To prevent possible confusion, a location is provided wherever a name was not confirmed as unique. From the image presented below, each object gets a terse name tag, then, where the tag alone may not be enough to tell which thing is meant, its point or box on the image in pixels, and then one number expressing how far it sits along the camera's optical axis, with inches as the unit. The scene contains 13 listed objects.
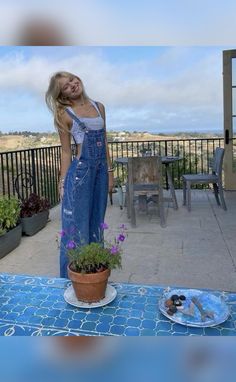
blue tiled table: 44.8
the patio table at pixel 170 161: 185.5
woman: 74.0
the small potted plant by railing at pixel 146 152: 198.5
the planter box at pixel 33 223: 148.5
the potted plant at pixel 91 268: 51.8
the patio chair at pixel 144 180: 160.2
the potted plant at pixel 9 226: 125.5
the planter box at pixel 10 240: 124.6
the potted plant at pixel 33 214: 149.3
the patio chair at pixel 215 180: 182.9
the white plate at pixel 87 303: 51.4
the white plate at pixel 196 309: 46.1
